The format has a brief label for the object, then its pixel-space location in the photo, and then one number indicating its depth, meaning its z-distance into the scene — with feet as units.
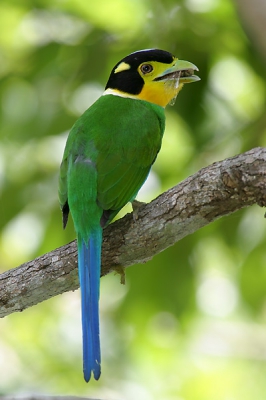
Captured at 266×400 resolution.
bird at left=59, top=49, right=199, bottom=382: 21.57
